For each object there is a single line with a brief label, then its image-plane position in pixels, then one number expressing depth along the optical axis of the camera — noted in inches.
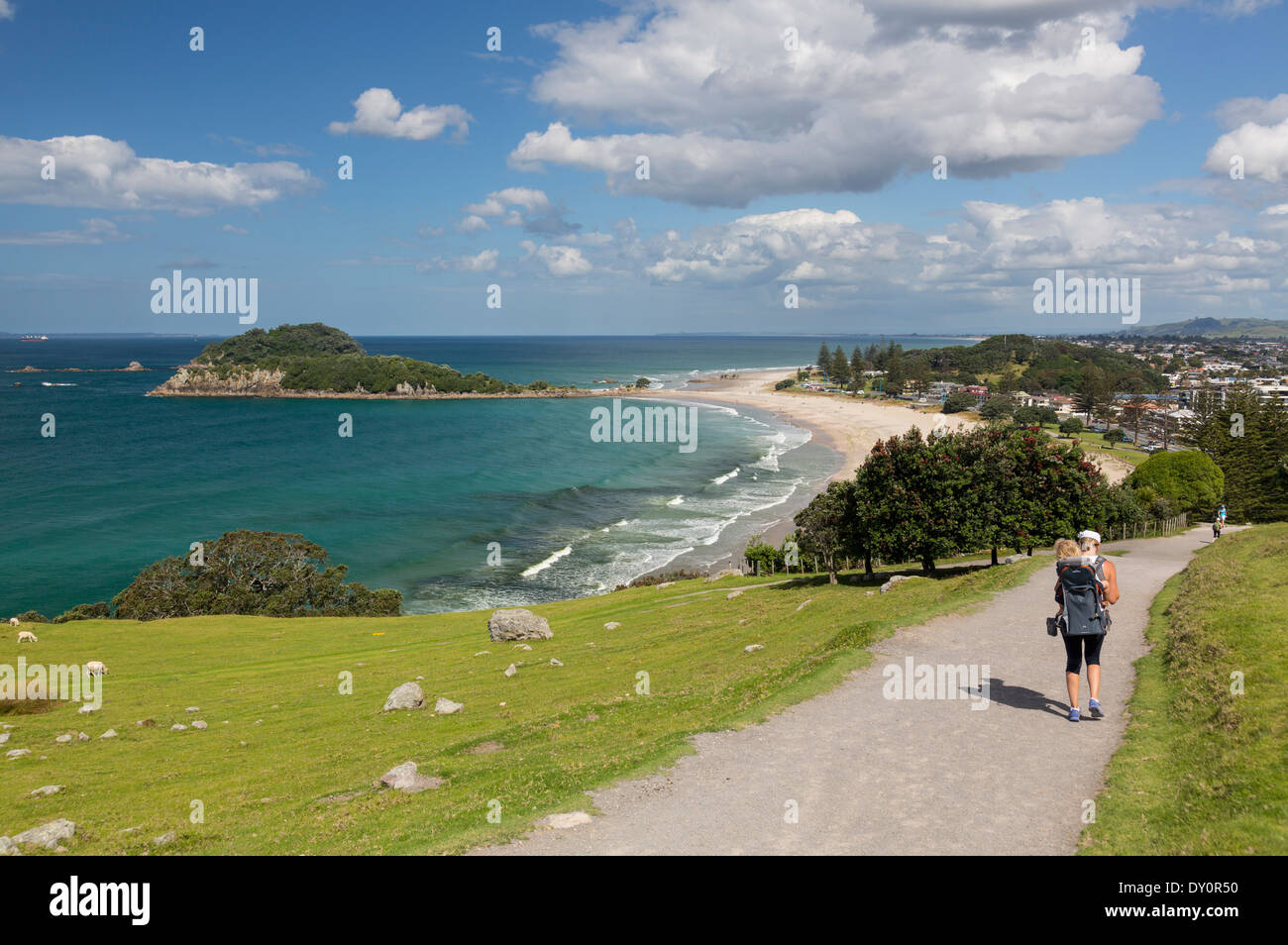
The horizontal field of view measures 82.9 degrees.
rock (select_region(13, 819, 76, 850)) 539.2
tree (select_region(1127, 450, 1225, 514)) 2559.1
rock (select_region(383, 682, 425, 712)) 939.4
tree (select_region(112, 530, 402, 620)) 2033.7
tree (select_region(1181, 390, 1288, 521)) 3041.3
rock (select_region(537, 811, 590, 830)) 447.5
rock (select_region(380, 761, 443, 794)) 590.6
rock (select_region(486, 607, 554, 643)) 1412.4
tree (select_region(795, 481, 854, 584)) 1724.2
